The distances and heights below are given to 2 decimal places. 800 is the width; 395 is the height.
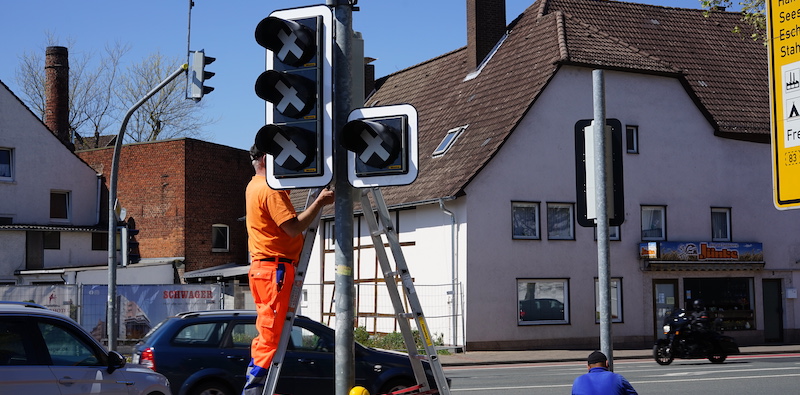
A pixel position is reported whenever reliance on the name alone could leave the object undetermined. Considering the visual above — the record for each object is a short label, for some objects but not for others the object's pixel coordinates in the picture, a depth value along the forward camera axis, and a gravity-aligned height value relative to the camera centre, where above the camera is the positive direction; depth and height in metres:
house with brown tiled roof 31.02 +2.61
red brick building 43.16 +3.58
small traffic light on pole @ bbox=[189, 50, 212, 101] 20.08 +4.10
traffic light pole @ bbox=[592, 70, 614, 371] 6.64 +0.48
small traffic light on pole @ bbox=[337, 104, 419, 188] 5.69 +0.76
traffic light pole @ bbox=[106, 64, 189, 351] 20.88 +0.84
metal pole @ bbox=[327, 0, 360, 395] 5.84 +0.38
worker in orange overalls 6.12 +0.17
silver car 9.34 -0.76
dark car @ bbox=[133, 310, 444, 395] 12.76 -1.01
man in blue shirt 7.86 -0.83
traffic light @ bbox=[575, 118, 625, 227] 7.05 +0.74
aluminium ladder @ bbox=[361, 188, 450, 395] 6.04 -0.03
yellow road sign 4.12 +0.75
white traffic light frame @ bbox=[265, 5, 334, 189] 5.84 +1.01
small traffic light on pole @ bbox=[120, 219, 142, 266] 21.84 +0.75
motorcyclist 24.66 -1.12
